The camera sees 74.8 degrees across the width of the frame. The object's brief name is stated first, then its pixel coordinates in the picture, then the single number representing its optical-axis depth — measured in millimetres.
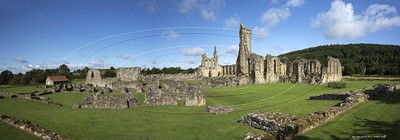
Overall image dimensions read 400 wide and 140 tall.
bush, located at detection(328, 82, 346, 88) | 35072
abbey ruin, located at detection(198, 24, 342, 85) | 46531
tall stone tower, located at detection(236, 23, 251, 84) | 50188
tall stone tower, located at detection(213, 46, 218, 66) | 77744
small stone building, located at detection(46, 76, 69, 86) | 65562
